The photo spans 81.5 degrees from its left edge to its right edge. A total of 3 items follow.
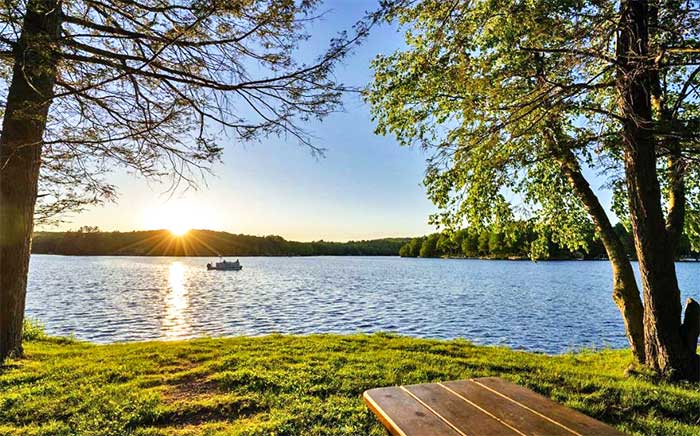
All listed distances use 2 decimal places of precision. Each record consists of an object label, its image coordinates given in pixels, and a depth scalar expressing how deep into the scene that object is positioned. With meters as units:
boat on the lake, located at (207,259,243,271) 50.28
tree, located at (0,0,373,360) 4.40
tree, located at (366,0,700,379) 4.60
